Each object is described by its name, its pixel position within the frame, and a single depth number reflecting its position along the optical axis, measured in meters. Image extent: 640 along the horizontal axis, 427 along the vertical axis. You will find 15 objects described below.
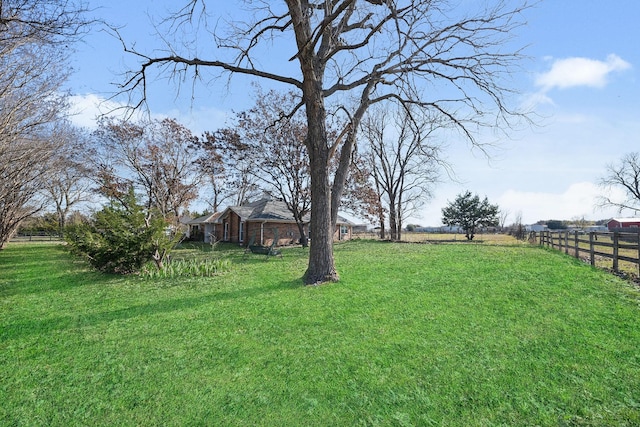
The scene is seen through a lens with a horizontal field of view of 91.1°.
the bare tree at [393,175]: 27.39
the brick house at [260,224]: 22.52
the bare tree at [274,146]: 18.95
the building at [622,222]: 44.57
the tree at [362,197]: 20.83
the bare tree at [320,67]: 7.52
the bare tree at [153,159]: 20.25
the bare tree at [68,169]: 14.65
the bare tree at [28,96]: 5.35
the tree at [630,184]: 32.31
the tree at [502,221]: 49.58
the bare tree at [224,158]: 19.14
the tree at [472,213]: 39.88
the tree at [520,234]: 28.20
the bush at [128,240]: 9.24
